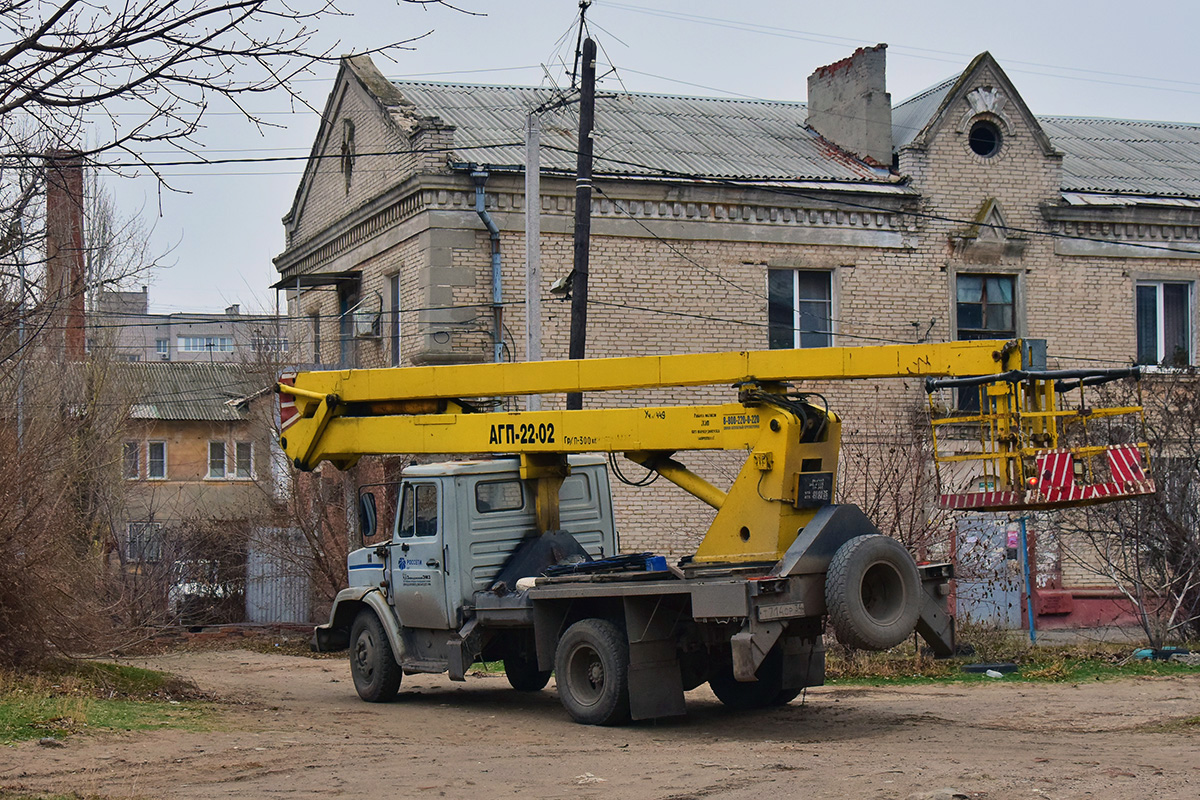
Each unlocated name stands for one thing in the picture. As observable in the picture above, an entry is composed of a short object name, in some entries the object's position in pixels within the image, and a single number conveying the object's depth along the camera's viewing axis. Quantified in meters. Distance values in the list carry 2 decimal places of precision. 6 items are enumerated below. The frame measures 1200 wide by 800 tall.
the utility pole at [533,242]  18.47
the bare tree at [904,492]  17.72
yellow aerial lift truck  11.05
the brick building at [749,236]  22.67
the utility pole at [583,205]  19.02
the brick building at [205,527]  23.97
